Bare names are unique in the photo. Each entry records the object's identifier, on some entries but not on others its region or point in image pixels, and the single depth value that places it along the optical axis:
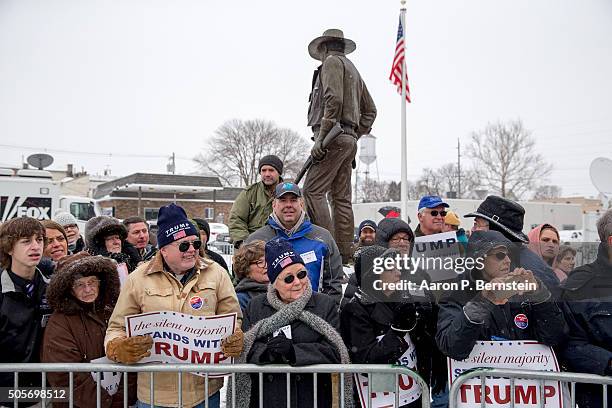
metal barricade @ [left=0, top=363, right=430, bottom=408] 2.63
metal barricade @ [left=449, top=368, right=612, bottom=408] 2.52
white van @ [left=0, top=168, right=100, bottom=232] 14.05
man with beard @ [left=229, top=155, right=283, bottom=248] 4.81
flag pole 7.37
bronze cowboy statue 4.93
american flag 6.60
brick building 27.77
